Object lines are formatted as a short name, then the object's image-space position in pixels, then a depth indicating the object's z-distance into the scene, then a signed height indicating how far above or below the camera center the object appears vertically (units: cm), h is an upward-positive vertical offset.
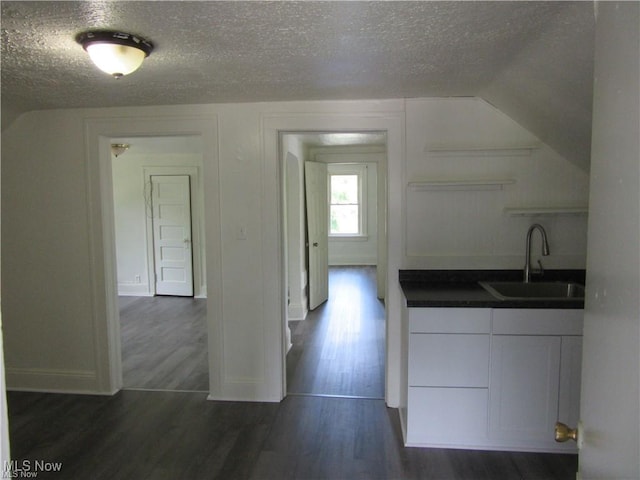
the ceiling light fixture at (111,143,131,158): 492 +81
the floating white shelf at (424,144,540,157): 274 +42
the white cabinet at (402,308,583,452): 229 -93
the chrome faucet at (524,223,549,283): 276 -26
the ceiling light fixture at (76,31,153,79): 166 +68
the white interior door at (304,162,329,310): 535 -23
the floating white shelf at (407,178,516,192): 275 +19
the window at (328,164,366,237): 891 +29
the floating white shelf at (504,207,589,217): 267 +1
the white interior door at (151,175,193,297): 632 -31
